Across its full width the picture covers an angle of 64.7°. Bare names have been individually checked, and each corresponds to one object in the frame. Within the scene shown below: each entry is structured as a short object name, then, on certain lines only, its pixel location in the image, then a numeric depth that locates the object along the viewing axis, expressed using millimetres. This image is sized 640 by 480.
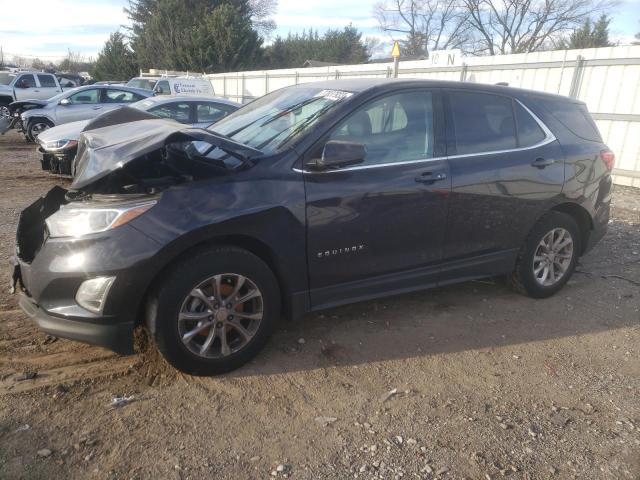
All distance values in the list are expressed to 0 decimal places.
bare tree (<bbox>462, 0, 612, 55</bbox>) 38688
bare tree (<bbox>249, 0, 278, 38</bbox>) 51322
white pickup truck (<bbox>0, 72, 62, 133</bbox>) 19094
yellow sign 13000
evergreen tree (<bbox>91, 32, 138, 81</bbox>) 42375
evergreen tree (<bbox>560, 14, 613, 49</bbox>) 37531
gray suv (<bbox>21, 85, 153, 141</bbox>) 12828
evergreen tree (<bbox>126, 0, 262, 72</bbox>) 34969
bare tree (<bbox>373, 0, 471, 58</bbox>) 45812
